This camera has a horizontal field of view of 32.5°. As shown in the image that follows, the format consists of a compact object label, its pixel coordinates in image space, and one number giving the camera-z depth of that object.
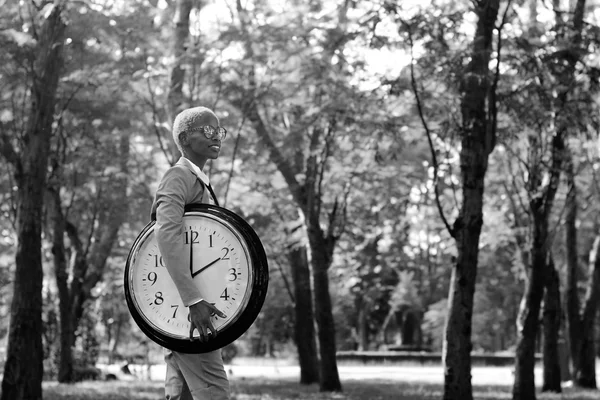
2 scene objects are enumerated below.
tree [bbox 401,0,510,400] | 12.03
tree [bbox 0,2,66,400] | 12.70
